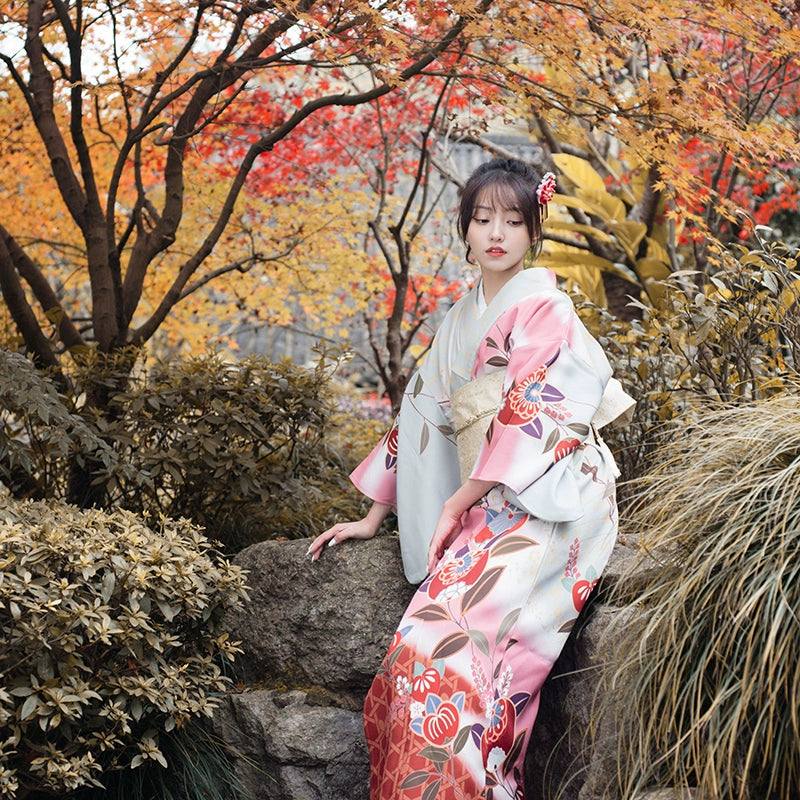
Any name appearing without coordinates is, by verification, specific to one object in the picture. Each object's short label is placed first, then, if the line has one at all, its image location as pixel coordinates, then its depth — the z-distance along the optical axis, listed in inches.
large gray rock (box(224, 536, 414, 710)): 117.9
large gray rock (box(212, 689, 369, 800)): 112.7
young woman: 94.0
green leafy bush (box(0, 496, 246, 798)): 96.4
